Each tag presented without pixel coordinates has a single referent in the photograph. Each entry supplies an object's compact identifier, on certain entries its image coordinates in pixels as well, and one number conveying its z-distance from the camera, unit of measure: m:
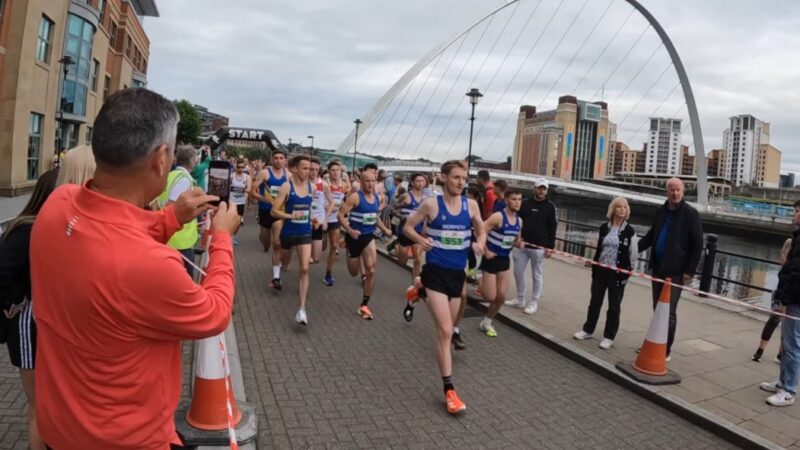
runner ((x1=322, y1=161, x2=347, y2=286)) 8.99
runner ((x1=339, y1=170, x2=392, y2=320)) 7.39
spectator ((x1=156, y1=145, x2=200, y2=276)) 4.63
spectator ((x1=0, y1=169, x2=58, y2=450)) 2.19
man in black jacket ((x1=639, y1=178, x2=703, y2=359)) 5.65
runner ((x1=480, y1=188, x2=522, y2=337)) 6.41
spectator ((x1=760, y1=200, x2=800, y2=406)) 4.75
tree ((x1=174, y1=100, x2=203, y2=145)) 61.47
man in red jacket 1.31
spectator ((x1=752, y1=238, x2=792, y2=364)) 5.84
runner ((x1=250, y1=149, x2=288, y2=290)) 9.34
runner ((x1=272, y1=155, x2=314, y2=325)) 6.59
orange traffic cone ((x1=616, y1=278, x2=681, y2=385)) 5.24
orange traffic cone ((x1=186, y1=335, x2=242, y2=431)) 3.51
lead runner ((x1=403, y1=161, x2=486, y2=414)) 4.54
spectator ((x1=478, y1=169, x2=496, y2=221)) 9.05
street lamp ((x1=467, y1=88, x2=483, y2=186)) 19.11
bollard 8.88
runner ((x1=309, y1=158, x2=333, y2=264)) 8.10
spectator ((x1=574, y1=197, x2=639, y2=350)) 6.19
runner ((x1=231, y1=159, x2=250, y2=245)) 12.38
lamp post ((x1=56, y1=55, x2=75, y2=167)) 23.52
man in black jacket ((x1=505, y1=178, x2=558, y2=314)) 7.68
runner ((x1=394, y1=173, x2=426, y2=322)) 8.75
